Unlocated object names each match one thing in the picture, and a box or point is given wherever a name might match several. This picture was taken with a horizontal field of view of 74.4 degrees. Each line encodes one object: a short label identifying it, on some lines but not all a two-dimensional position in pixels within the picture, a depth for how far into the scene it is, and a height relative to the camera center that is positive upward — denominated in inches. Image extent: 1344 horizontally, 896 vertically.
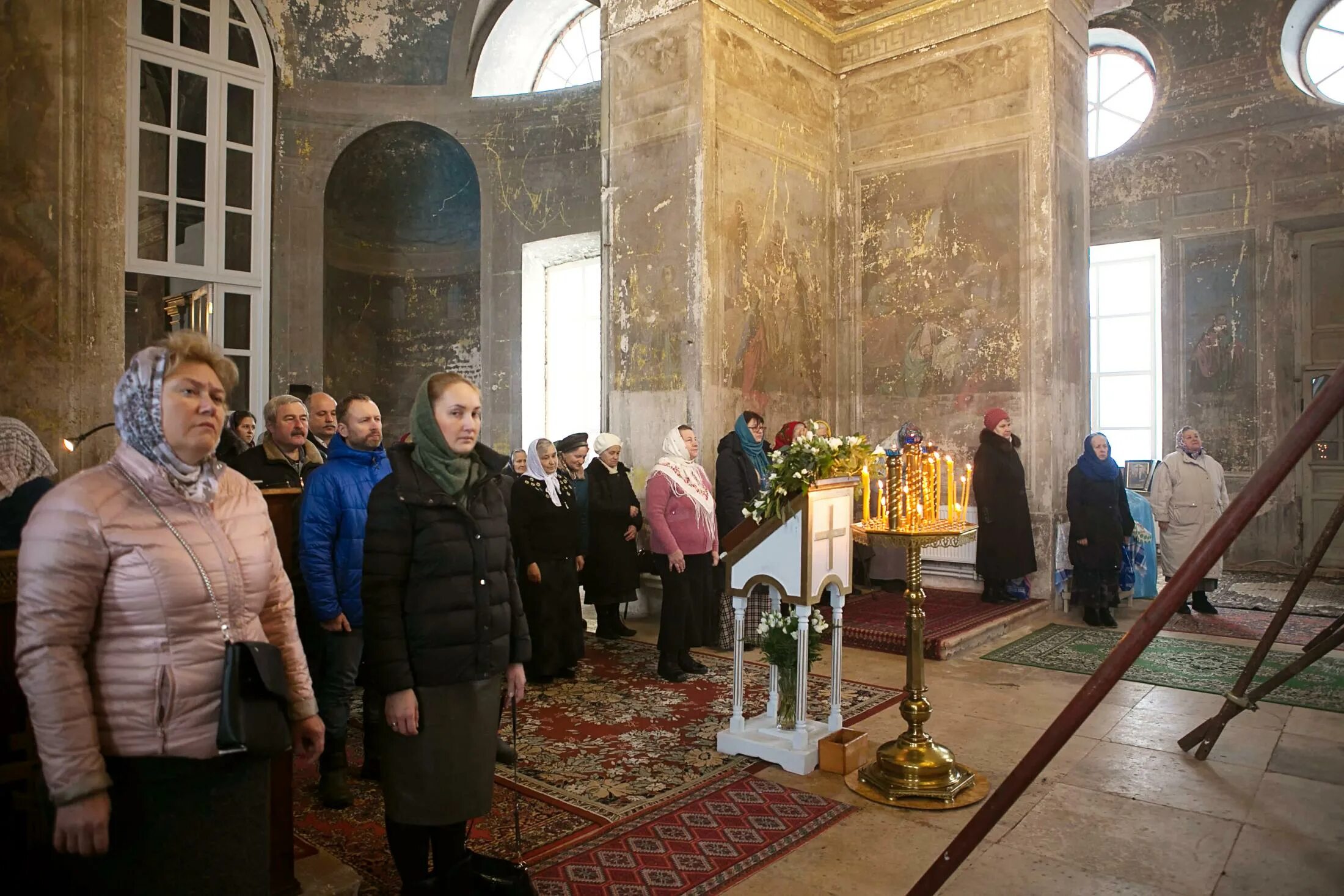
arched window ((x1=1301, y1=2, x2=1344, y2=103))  453.4 +203.6
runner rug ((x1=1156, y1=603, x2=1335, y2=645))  300.0 -64.3
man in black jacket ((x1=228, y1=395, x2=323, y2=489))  181.8 -2.0
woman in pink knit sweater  242.5 -28.9
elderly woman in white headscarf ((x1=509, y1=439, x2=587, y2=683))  238.4 -34.4
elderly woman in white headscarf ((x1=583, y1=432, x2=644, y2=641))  290.7 -32.0
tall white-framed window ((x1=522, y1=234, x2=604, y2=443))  523.5 +59.6
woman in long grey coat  337.7 -20.6
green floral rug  233.8 -64.9
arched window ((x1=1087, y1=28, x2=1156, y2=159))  518.3 +212.7
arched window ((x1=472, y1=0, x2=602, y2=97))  525.7 +239.1
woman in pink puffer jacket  72.1 -17.7
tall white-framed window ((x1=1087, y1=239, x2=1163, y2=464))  513.0 +58.8
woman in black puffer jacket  107.2 -23.6
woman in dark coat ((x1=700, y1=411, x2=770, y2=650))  272.5 -13.1
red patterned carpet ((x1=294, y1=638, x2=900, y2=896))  143.5 -65.3
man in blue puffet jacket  151.3 -19.9
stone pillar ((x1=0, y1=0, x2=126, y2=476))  284.2 +74.1
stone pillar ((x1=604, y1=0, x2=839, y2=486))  339.6 +89.1
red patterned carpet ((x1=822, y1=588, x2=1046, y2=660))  281.6 -60.9
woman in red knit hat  331.3 -22.9
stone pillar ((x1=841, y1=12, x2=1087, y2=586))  356.5 +86.9
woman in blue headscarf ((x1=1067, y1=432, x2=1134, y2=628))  321.1 -29.3
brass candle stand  162.1 -59.1
